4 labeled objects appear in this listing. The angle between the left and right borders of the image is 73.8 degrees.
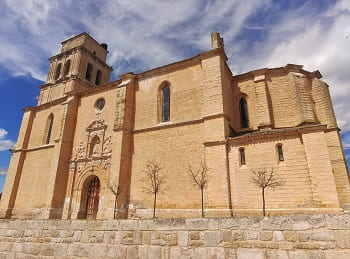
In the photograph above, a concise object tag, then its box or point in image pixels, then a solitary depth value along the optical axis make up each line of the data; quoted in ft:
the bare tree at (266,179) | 34.32
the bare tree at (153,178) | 43.95
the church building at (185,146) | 35.22
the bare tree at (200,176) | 38.83
